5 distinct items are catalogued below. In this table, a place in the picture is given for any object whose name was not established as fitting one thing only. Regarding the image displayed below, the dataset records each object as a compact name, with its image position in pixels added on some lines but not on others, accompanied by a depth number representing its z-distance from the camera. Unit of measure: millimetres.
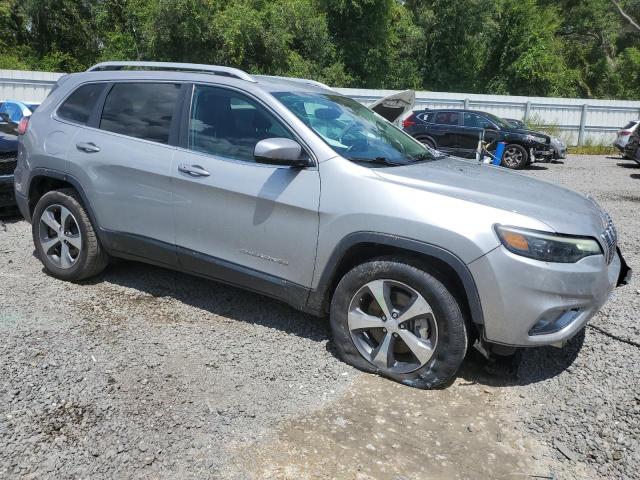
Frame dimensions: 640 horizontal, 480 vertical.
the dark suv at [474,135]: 15414
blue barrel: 12723
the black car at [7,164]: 6273
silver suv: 3086
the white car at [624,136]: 17266
